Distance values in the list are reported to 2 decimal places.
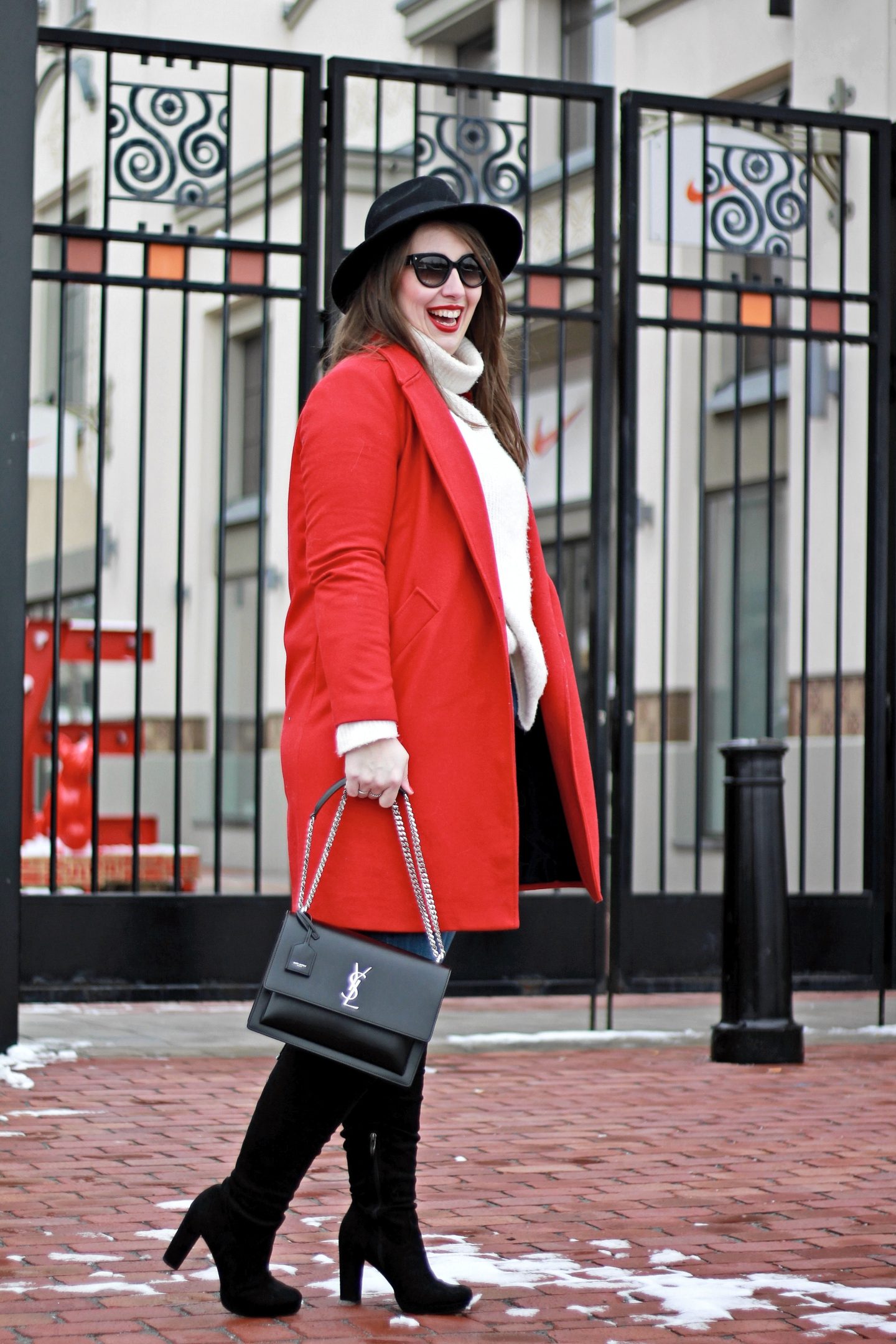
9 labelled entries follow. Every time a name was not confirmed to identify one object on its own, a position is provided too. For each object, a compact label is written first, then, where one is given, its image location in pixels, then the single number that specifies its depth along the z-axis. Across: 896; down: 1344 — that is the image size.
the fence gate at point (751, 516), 12.59
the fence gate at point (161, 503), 11.51
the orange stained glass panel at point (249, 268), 11.99
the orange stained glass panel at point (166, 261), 11.74
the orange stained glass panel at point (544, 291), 12.46
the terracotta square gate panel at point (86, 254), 11.56
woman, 5.52
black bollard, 11.10
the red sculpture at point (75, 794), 21.83
